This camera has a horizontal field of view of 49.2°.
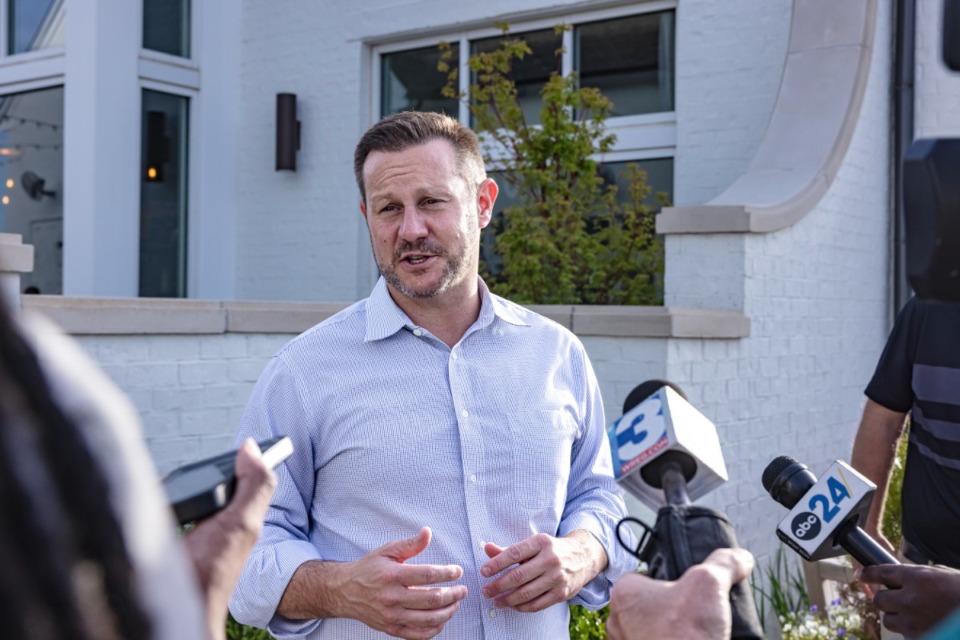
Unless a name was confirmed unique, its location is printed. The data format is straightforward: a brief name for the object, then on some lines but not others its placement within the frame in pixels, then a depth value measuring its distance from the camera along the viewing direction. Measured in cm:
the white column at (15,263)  401
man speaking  213
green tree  640
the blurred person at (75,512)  49
